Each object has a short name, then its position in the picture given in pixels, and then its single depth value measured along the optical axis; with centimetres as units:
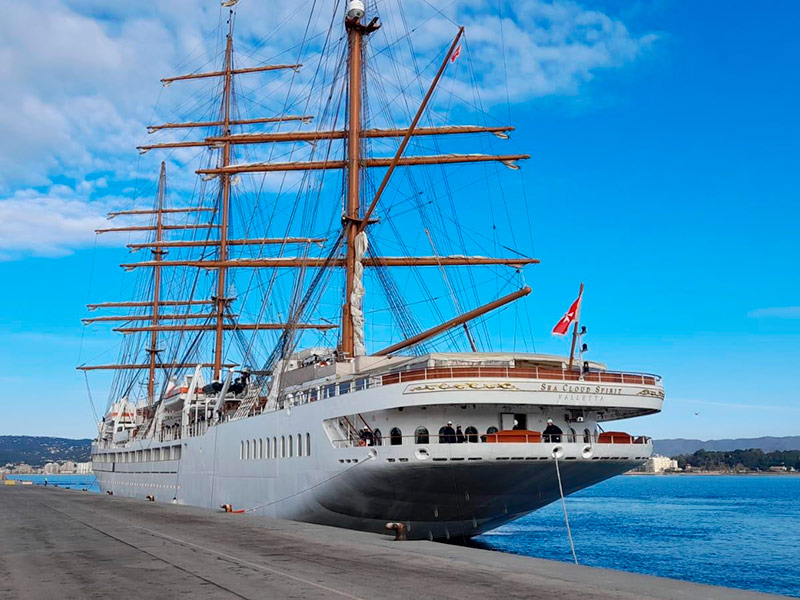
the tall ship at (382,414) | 2236
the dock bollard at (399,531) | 1962
